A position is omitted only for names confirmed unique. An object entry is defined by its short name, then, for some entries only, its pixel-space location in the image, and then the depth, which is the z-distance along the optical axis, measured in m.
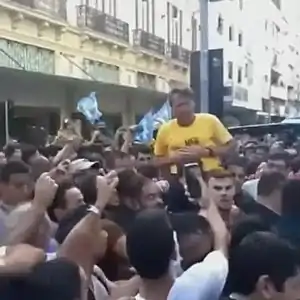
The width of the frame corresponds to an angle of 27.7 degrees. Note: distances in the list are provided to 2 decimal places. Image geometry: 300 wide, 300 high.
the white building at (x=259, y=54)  28.56
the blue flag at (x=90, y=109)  10.38
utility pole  8.61
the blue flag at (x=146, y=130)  8.92
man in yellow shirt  4.93
